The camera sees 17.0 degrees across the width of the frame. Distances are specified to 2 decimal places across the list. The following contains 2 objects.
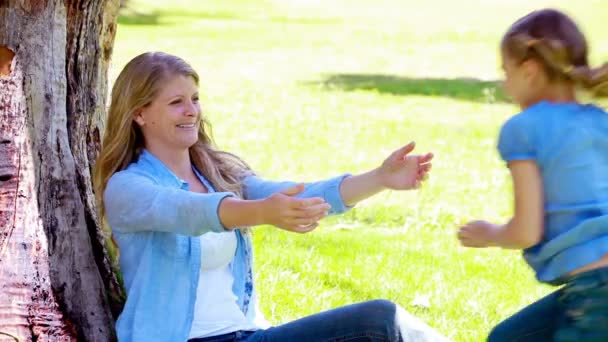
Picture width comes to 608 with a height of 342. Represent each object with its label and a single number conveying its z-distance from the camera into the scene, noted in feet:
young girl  15.44
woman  18.12
